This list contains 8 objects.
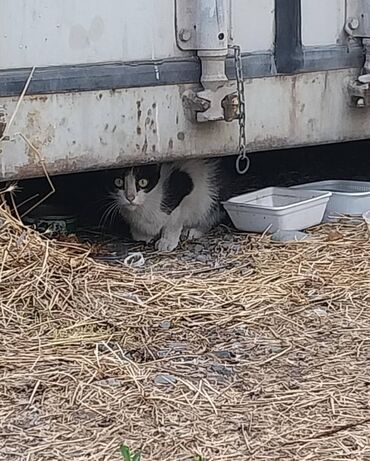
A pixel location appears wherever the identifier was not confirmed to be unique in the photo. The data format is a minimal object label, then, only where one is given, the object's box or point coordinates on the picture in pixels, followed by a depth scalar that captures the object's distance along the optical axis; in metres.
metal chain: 4.45
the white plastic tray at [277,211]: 4.69
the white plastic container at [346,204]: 5.02
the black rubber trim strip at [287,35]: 4.61
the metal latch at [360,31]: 4.81
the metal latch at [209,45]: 4.29
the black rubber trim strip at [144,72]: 4.02
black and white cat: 4.80
